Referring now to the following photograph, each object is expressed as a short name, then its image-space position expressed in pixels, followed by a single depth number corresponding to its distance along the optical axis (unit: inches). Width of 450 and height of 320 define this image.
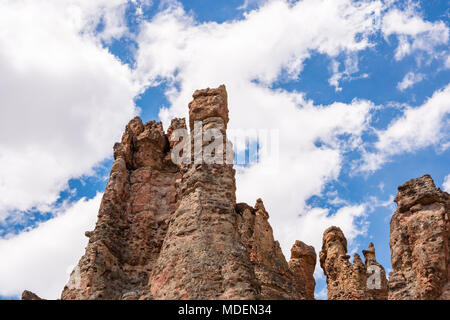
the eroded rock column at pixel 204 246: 848.3
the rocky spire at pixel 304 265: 1434.5
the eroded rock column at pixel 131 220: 986.1
